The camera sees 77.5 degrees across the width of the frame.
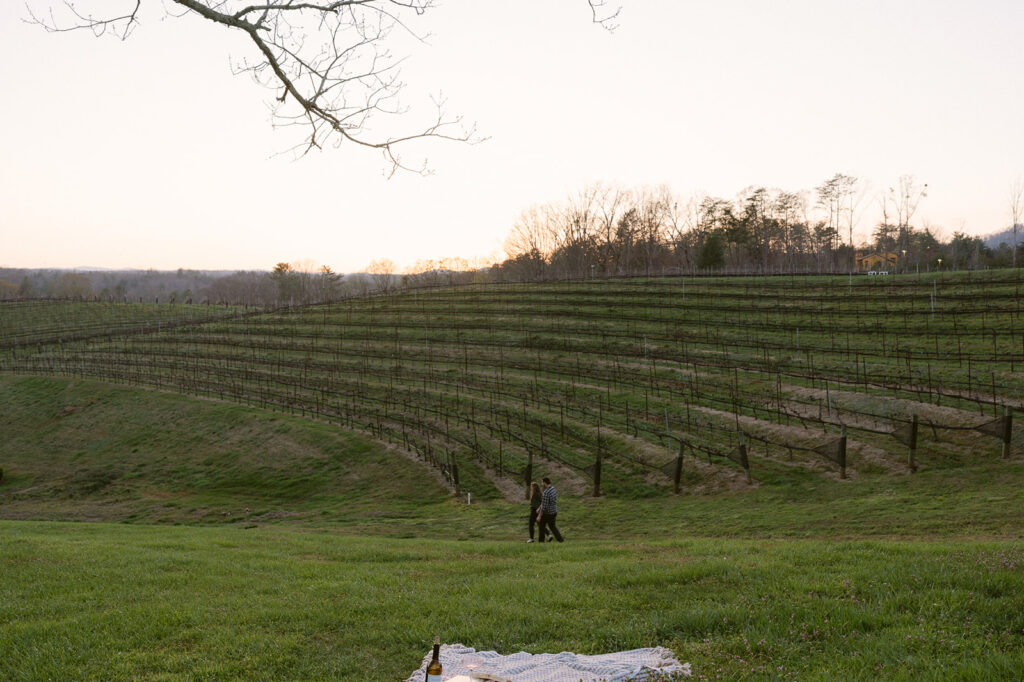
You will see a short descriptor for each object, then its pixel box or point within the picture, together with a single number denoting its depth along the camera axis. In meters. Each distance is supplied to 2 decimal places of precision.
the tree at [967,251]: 78.88
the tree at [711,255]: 83.75
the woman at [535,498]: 15.10
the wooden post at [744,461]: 20.24
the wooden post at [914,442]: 18.89
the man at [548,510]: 14.62
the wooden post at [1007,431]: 18.58
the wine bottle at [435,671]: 4.09
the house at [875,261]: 96.94
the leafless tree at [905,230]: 90.06
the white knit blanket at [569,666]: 4.88
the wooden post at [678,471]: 20.75
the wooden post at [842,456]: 19.39
